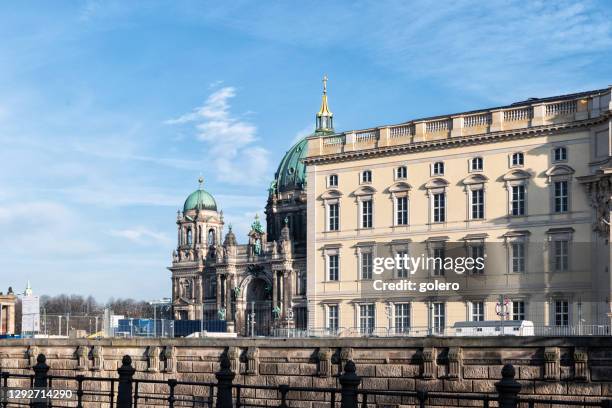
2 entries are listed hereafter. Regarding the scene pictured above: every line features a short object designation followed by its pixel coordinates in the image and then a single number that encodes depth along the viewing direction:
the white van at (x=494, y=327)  61.12
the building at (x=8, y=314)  104.44
